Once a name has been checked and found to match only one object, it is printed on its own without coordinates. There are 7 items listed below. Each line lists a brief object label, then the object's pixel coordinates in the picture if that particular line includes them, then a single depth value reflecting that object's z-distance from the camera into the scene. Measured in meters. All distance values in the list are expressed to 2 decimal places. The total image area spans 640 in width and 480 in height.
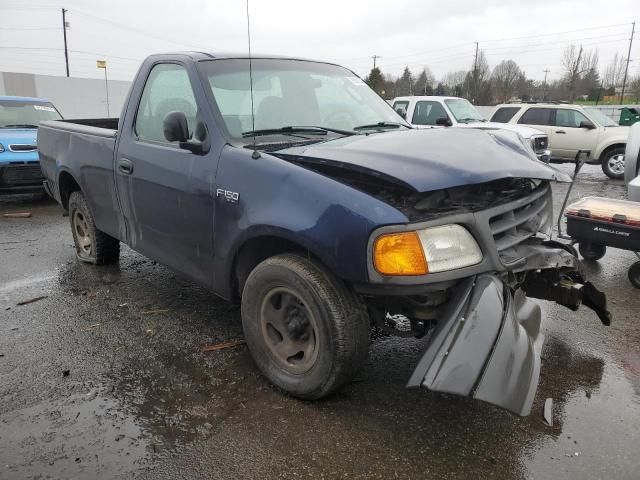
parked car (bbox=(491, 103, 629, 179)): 12.80
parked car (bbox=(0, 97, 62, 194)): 8.30
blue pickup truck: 2.43
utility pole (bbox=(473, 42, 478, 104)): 55.12
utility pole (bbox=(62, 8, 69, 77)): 44.31
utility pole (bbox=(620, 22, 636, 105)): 52.83
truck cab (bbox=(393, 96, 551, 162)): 11.64
